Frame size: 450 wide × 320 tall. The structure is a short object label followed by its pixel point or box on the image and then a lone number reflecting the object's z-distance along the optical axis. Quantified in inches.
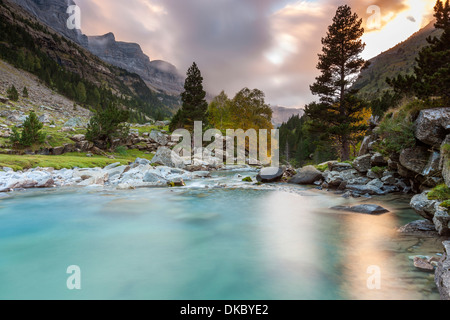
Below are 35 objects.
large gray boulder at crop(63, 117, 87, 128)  1608.0
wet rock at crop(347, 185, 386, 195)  528.7
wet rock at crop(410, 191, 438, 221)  268.9
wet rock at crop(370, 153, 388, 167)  583.4
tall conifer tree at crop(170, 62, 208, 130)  1655.0
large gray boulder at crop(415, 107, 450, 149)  342.6
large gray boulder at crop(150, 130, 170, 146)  1740.9
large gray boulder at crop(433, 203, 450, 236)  233.8
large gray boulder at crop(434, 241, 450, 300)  139.9
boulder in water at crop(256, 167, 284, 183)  804.0
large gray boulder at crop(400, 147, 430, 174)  393.2
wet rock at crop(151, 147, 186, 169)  1167.6
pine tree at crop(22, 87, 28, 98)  2287.8
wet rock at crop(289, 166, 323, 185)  737.6
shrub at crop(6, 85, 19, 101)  1961.2
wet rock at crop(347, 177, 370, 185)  594.7
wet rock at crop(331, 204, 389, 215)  366.2
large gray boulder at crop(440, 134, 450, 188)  266.4
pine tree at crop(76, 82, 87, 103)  3356.3
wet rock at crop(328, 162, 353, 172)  725.8
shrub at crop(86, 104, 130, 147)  1274.6
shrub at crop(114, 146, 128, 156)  1411.8
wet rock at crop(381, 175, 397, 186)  545.3
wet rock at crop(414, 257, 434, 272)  179.2
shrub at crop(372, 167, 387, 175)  588.2
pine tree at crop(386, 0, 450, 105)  406.0
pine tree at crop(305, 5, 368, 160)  878.4
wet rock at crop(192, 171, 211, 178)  987.5
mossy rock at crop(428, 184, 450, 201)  257.2
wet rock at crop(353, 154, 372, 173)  625.0
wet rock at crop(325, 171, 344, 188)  635.5
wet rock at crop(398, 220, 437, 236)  261.9
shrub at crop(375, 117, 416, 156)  409.6
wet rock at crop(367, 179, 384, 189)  546.3
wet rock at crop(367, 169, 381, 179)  594.5
